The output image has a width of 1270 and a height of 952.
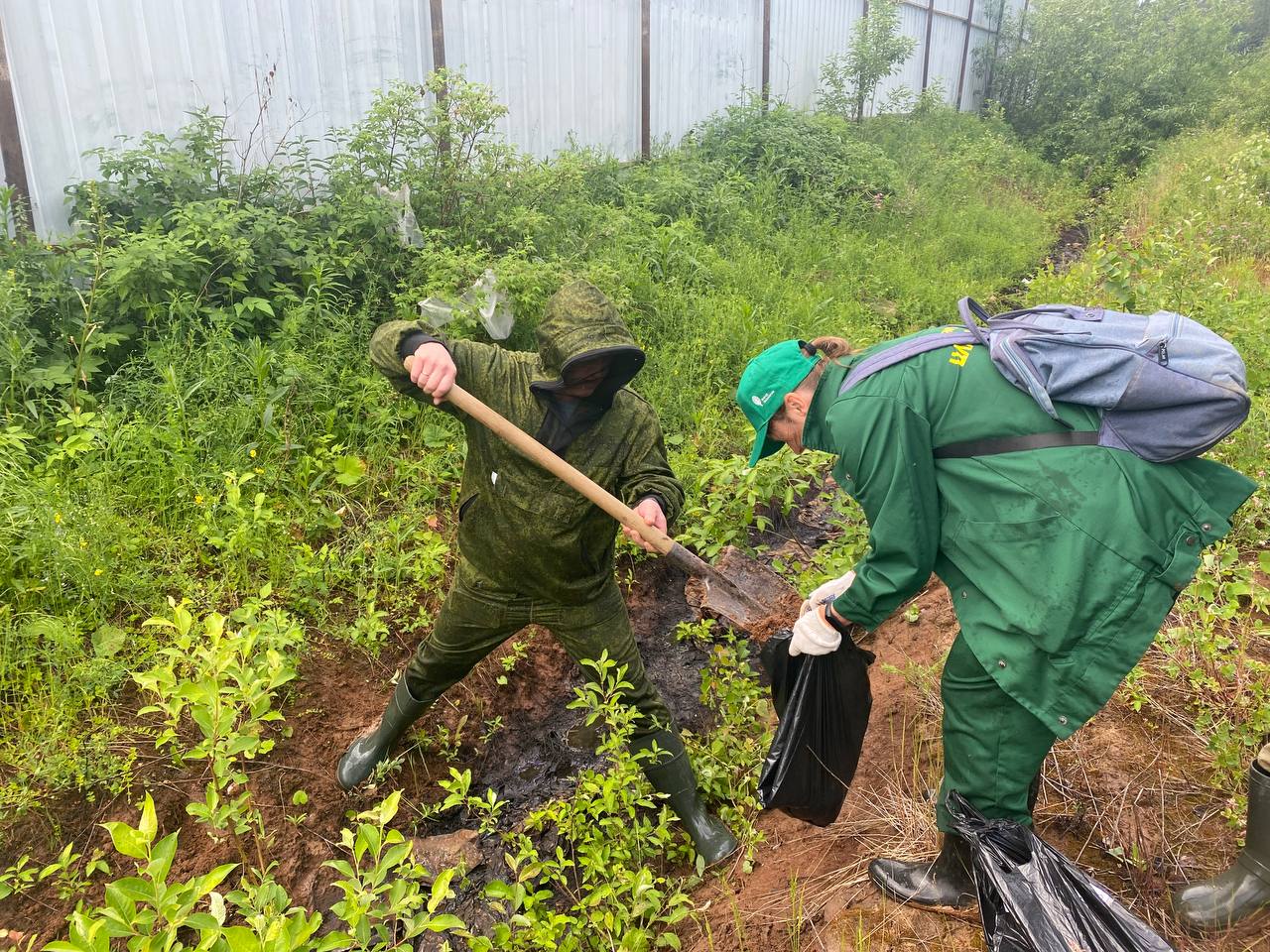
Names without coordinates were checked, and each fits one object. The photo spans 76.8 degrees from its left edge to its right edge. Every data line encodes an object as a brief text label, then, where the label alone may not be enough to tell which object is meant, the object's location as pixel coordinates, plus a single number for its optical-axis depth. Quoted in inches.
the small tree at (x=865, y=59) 427.5
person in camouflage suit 92.4
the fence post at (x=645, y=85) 293.7
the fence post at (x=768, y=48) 369.7
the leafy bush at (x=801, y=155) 331.3
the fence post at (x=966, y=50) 598.9
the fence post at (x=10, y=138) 146.8
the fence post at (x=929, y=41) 541.0
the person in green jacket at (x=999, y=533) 67.7
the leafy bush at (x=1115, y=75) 528.4
